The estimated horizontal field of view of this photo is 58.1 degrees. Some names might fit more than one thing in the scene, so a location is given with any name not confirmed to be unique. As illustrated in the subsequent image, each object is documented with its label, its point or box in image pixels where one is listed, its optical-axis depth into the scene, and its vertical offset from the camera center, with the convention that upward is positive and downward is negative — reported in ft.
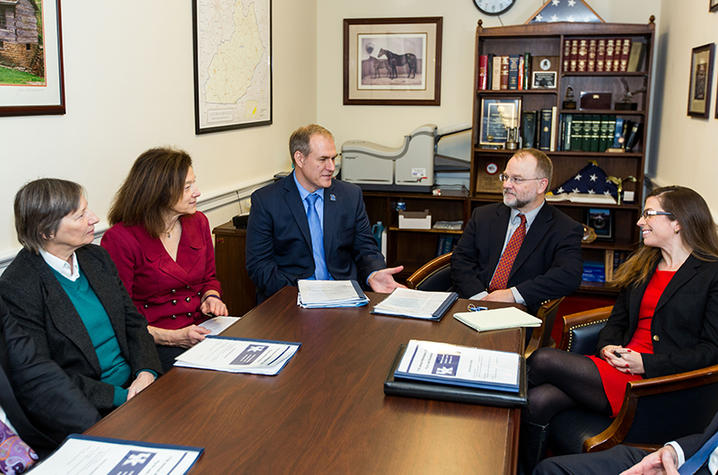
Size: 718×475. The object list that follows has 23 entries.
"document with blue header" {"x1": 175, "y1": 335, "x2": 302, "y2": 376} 5.73 -2.07
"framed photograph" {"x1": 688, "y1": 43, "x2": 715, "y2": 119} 11.21 +1.05
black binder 5.07 -2.04
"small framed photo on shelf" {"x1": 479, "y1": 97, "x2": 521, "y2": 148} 16.46 +0.44
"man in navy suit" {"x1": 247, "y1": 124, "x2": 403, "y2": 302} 9.99 -1.45
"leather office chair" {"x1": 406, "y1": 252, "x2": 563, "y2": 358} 9.17 -2.44
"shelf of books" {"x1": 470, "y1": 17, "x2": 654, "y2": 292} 15.69 +0.58
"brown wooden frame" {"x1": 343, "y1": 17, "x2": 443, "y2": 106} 17.52 +1.86
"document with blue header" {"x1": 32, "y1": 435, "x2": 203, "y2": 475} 4.10 -2.14
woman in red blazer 8.17 -1.49
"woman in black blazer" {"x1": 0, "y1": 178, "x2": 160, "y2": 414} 6.19 -1.63
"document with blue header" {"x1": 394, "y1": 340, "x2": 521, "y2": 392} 5.27 -1.99
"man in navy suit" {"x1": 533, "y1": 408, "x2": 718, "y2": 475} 5.49 -2.97
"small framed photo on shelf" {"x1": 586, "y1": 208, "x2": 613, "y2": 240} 16.57 -2.15
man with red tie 9.64 -1.73
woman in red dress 7.39 -2.26
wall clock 16.87 +3.35
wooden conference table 4.27 -2.12
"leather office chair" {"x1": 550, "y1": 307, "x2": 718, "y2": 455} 6.51 -2.81
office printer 16.35 -0.73
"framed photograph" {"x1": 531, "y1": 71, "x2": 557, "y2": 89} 16.17 +1.39
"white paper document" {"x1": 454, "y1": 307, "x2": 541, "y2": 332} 6.97 -2.03
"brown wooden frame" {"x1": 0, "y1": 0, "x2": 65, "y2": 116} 7.75 +0.33
